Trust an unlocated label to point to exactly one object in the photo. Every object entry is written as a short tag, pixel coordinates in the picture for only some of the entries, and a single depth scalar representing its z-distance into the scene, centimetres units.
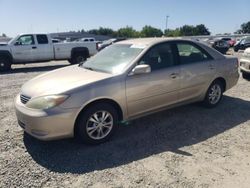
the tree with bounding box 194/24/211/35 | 6911
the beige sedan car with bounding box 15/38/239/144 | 271
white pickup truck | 900
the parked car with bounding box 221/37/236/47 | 2357
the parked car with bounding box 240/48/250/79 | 598
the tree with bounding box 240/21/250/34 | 7228
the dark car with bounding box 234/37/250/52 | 1813
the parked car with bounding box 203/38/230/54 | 1797
